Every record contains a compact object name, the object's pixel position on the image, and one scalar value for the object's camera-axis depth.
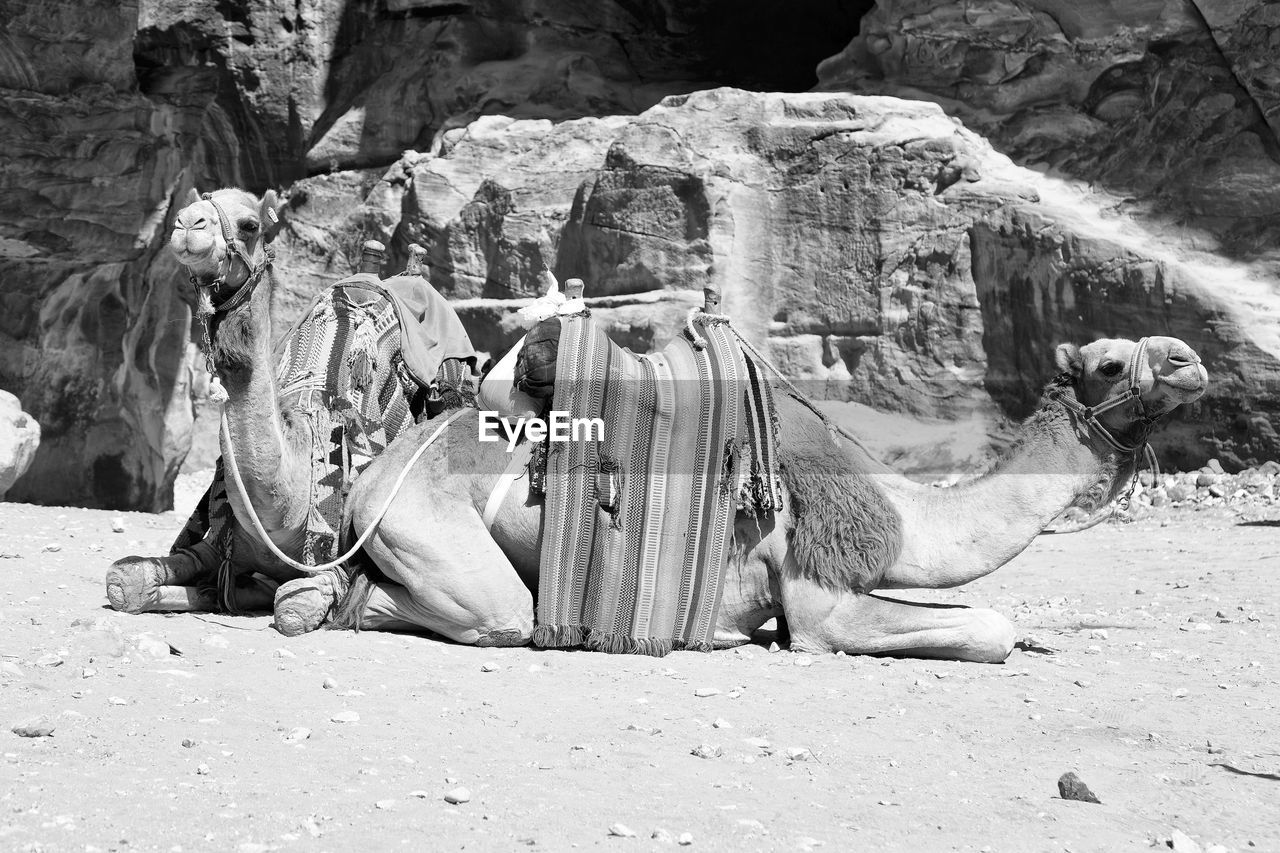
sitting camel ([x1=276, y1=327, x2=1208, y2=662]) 5.04
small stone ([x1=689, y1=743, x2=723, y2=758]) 3.74
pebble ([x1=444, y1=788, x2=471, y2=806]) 3.24
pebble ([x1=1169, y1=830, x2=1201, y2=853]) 3.13
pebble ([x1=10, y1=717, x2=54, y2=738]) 3.50
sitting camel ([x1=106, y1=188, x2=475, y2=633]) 4.66
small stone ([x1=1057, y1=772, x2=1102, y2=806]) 3.48
